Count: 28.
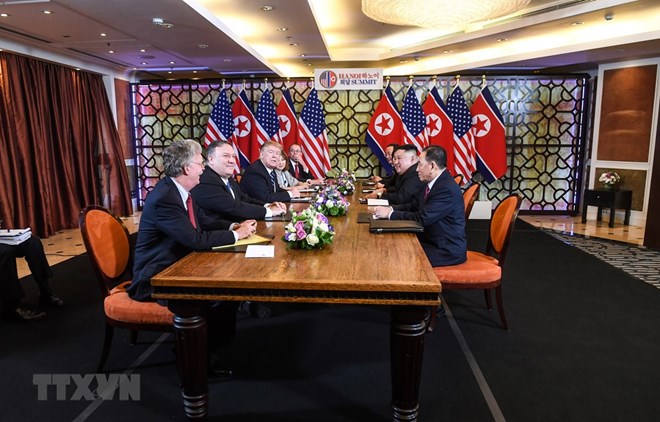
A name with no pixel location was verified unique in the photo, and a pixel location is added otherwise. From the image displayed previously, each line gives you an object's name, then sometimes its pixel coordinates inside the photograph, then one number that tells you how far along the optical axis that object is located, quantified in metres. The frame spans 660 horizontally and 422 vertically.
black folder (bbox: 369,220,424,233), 2.66
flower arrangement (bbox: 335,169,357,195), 4.72
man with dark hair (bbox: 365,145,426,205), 4.33
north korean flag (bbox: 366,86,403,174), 7.71
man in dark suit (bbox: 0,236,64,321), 3.21
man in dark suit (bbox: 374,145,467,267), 2.95
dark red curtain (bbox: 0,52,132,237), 5.62
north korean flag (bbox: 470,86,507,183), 7.54
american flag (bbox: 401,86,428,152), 7.56
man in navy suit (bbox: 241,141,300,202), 4.21
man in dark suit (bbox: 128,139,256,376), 2.22
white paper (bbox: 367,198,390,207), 4.01
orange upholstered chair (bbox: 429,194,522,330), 2.90
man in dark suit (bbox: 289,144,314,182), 6.33
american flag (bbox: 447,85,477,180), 7.56
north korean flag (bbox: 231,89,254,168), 7.79
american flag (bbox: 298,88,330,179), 7.68
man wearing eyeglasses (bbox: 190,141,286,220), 3.07
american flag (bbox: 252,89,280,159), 7.68
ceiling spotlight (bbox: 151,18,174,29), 4.53
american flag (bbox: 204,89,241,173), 7.68
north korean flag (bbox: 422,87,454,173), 7.61
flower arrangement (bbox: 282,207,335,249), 2.20
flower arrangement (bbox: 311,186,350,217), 3.29
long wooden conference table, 1.73
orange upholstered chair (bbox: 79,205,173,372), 2.25
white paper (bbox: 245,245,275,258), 2.13
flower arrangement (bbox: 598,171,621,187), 6.96
